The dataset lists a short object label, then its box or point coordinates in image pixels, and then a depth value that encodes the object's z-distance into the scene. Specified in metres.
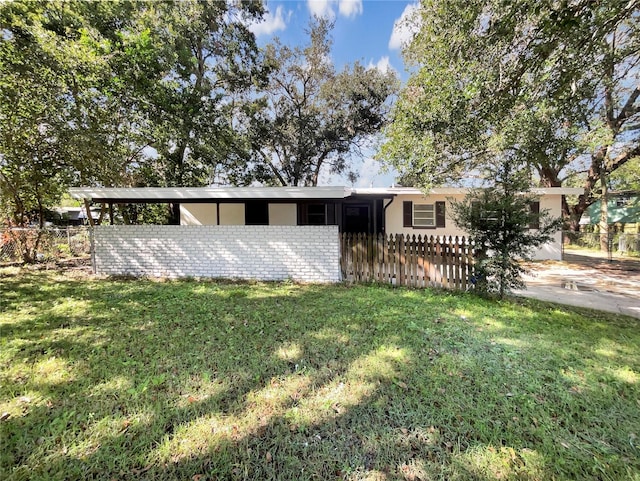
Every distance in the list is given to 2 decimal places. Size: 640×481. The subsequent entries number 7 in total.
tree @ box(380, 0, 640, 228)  3.89
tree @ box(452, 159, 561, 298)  4.75
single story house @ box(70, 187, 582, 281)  6.88
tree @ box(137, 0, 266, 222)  9.03
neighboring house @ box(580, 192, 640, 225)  18.19
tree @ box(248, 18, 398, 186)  13.36
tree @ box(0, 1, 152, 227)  6.62
